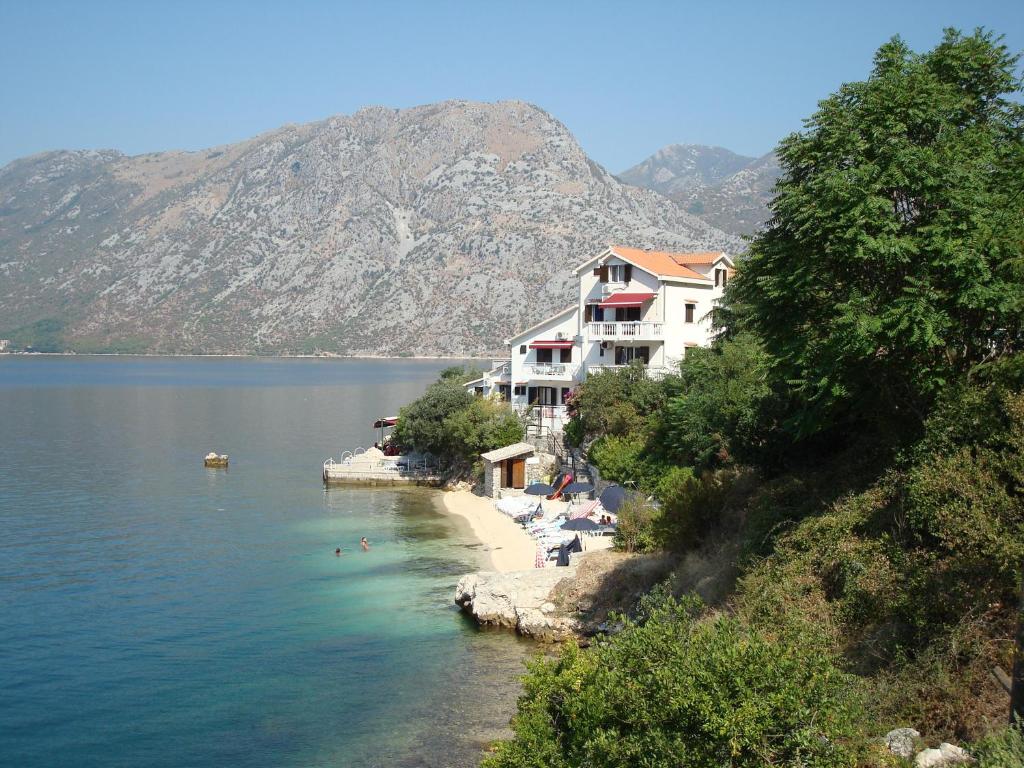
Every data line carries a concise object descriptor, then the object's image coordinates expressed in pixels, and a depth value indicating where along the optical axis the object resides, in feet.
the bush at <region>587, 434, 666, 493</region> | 127.34
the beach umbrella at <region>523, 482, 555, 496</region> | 149.89
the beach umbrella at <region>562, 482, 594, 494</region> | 148.46
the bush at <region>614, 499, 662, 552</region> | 102.01
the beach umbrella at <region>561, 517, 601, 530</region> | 117.50
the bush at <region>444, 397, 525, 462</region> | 167.43
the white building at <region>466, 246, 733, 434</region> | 159.12
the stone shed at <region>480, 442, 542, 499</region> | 158.81
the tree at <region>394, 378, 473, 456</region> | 177.58
